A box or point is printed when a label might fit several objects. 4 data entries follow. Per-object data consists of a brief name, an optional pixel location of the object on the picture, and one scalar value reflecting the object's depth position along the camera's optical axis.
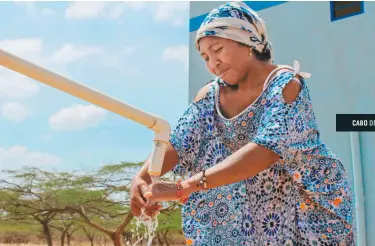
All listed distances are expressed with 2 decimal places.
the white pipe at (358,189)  2.64
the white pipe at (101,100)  0.87
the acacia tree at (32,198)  9.65
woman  1.10
